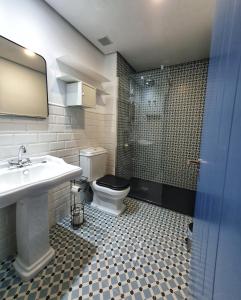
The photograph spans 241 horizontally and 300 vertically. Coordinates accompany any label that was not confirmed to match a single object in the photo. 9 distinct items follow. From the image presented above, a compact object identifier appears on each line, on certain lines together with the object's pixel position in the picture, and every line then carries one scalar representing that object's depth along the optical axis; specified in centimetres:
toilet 188
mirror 118
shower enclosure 252
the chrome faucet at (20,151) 124
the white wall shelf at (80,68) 159
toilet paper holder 170
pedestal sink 109
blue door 31
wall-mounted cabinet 165
